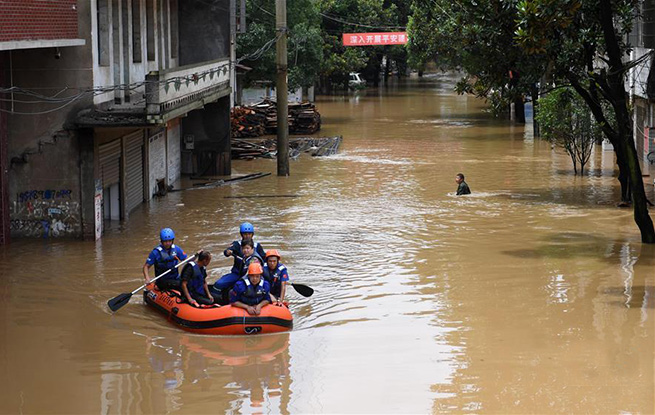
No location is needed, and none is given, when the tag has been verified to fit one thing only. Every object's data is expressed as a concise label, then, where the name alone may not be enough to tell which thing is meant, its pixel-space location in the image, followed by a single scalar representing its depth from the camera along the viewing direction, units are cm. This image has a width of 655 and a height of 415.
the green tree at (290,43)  4928
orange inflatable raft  1546
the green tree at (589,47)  2059
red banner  6781
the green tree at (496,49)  2353
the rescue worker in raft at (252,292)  1548
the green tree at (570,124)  3241
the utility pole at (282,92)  3409
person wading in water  2955
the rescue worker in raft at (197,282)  1641
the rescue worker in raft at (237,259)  1688
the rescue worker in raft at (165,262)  1702
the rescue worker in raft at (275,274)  1630
